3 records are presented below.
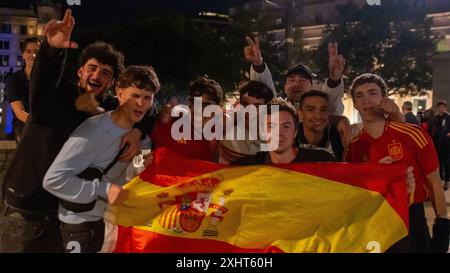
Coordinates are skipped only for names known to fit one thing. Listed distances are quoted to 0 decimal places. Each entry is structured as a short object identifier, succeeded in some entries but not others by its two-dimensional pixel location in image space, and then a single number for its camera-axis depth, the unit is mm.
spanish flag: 3344
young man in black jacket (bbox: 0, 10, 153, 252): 2990
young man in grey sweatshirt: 3068
